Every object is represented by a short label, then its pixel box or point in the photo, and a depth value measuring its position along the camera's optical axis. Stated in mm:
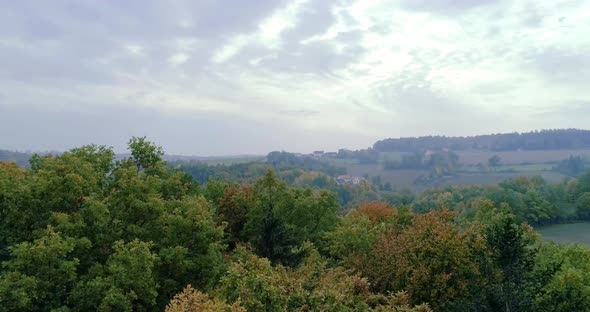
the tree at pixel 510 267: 20109
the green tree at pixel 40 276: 18228
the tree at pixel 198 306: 14164
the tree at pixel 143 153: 31047
